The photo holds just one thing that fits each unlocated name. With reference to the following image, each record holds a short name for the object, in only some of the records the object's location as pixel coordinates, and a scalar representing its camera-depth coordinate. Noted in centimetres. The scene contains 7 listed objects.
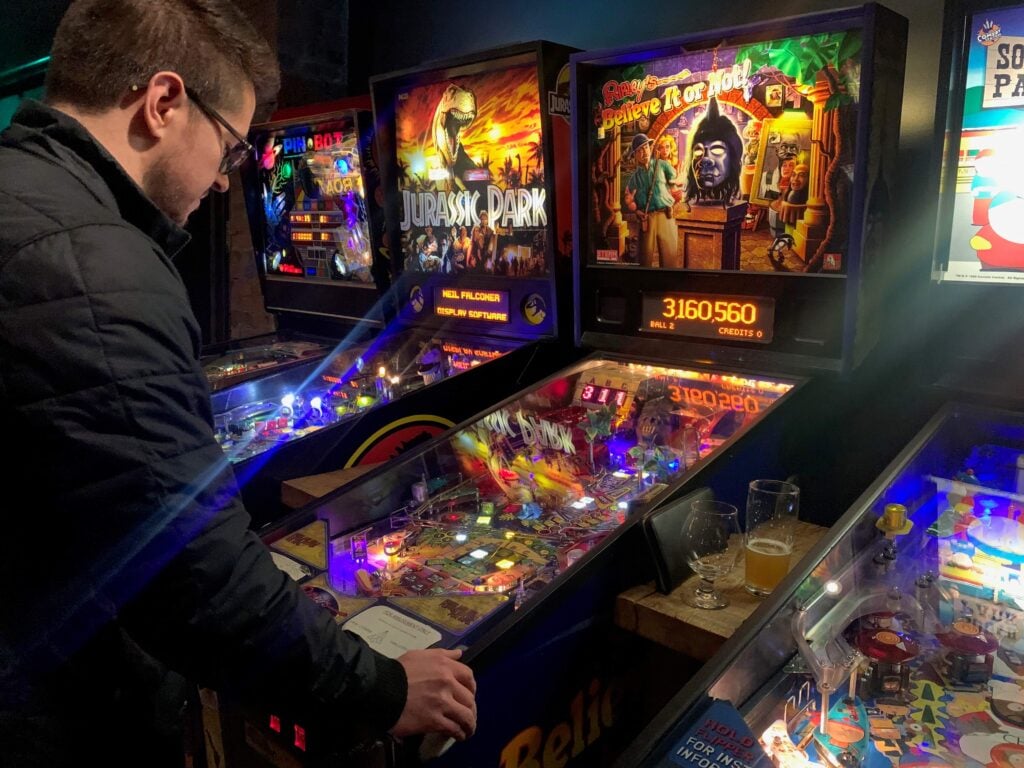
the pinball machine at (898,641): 117
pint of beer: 159
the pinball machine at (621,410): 148
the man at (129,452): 85
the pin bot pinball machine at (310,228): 326
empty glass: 160
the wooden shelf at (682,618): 148
